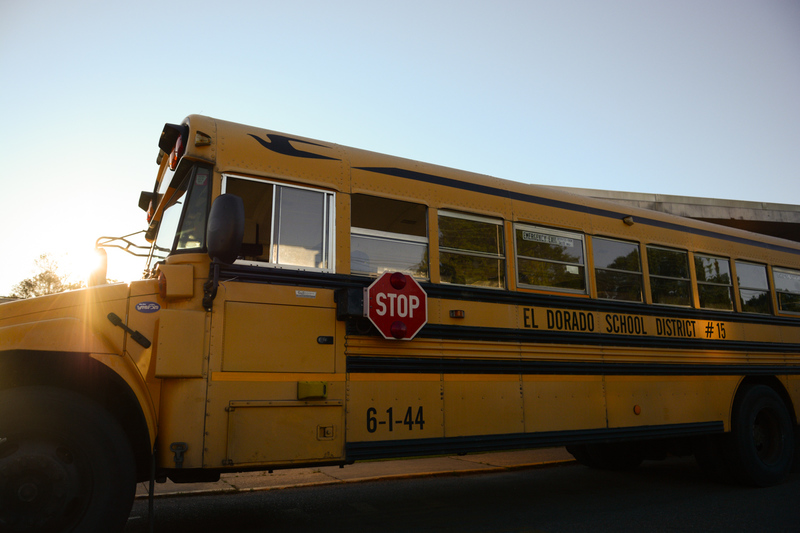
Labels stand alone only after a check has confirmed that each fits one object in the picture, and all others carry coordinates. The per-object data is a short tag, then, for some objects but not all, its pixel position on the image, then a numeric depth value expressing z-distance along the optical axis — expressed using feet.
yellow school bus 10.61
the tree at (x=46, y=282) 101.90
